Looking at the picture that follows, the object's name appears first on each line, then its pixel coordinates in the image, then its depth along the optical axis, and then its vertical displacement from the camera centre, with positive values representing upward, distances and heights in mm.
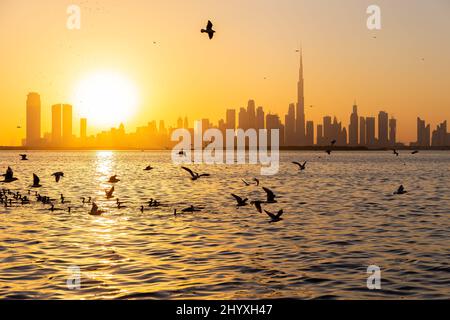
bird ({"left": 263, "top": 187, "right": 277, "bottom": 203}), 27802 -2382
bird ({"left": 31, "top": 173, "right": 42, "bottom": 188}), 36803 -2069
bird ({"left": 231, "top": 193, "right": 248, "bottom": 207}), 32450 -2967
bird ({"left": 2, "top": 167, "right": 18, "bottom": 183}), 34888 -1663
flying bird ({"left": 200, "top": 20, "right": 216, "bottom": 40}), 27109 +5494
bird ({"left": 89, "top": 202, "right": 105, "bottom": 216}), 35750 -3969
